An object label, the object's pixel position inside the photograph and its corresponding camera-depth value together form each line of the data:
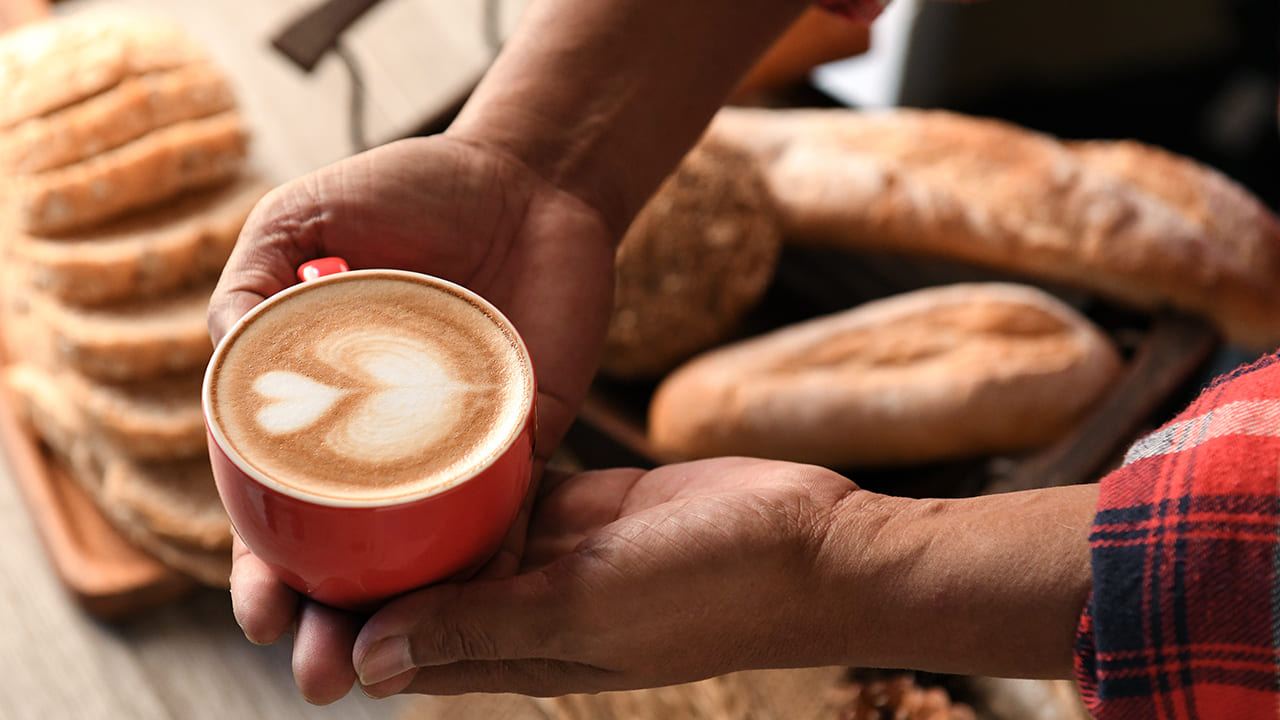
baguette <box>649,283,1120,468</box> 1.36
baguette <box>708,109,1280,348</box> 1.50
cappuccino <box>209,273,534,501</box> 0.57
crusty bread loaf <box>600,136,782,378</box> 1.44
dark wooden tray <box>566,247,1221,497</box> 1.29
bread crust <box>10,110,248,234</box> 1.20
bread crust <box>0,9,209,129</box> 1.18
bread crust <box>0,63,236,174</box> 1.17
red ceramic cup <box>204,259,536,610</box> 0.55
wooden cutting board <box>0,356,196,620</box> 1.20
